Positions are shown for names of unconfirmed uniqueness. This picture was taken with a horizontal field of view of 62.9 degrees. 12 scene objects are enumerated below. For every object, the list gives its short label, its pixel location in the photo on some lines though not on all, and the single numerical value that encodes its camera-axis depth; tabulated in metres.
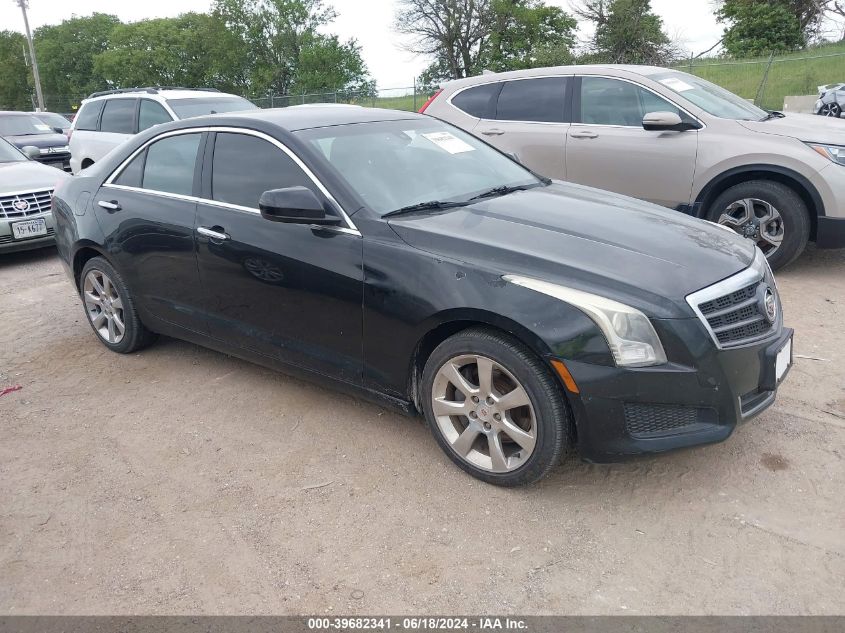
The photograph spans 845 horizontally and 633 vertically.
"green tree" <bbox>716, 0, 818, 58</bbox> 34.84
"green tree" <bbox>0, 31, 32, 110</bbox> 65.31
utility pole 40.11
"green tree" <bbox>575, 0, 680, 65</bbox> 36.34
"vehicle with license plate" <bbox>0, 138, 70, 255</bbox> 7.53
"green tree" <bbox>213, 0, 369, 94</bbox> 51.88
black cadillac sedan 2.76
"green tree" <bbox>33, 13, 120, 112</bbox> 71.75
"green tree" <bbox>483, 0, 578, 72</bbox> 44.62
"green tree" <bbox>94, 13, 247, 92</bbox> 57.19
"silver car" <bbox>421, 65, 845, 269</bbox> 5.61
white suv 10.19
